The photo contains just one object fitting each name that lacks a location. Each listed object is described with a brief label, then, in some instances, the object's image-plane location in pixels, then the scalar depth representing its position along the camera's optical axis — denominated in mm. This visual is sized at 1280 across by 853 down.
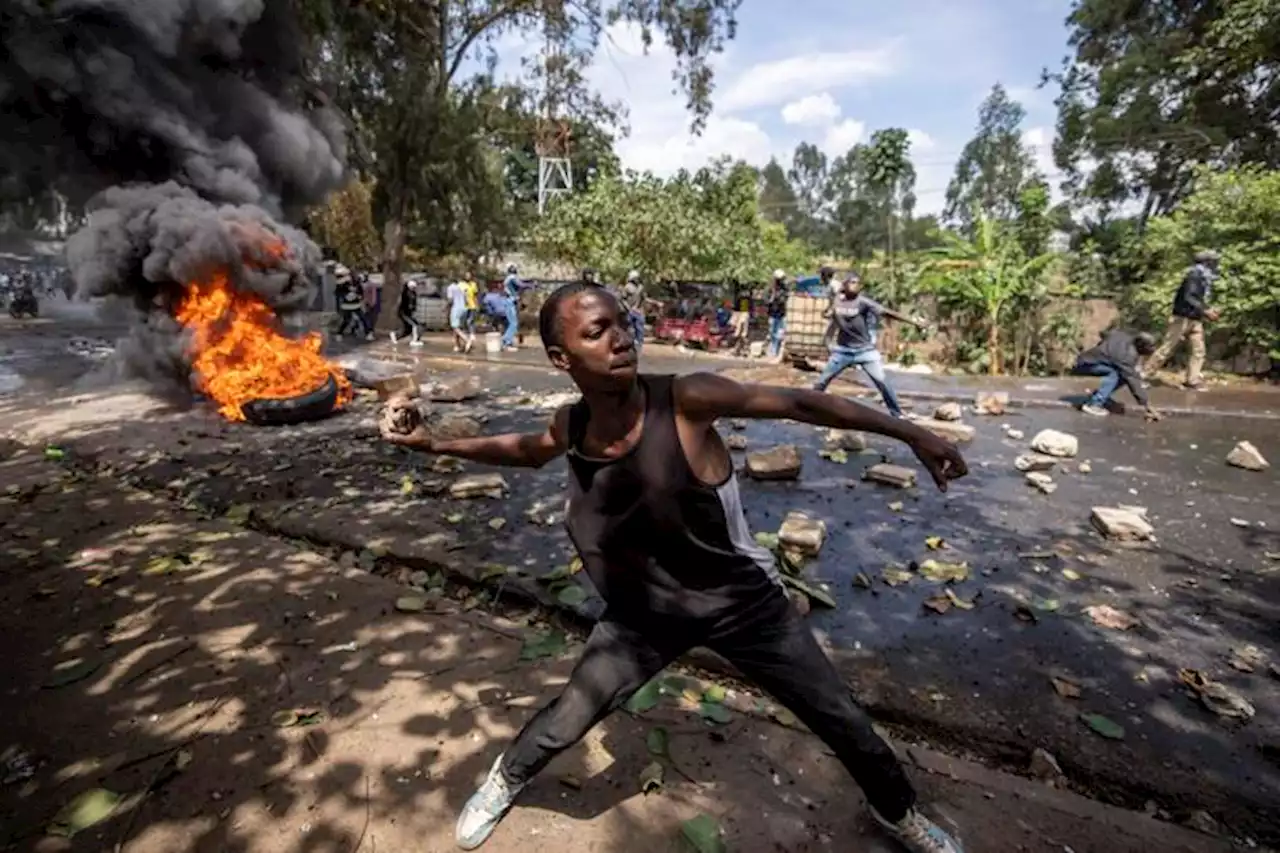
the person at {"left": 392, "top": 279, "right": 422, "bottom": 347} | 16781
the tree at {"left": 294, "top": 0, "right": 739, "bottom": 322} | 16906
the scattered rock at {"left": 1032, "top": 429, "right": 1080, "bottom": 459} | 6777
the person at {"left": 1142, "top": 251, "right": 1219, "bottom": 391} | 9930
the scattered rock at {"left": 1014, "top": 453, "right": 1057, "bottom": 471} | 6316
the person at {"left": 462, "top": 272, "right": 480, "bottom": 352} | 15983
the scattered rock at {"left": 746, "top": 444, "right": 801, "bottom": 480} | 6004
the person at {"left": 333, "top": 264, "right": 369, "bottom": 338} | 18273
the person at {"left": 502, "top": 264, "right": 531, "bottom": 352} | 16250
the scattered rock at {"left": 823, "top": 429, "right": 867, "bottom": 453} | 7066
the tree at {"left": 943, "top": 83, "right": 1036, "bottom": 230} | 57688
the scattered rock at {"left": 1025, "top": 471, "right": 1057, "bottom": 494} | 5766
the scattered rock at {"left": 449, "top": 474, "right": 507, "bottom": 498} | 5609
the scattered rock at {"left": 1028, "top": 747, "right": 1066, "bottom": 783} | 2582
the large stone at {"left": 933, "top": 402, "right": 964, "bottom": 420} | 8173
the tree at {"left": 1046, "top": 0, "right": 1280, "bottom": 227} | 14375
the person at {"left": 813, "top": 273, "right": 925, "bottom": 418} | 8219
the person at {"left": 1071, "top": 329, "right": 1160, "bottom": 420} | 8719
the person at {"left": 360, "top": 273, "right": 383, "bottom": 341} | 19216
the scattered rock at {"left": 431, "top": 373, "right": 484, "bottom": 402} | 9898
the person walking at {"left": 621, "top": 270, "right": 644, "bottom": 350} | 14070
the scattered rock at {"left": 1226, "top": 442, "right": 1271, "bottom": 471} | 6453
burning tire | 8141
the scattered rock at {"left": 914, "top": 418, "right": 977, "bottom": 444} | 7387
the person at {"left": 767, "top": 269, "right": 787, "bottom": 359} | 14992
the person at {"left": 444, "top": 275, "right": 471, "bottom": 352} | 15914
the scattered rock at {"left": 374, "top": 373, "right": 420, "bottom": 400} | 9844
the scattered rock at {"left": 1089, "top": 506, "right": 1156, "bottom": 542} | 4688
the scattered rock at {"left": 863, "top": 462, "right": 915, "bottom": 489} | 5797
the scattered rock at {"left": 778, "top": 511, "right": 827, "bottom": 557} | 4391
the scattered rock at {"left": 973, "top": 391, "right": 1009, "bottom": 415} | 9016
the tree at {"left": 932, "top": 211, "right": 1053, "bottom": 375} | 13086
